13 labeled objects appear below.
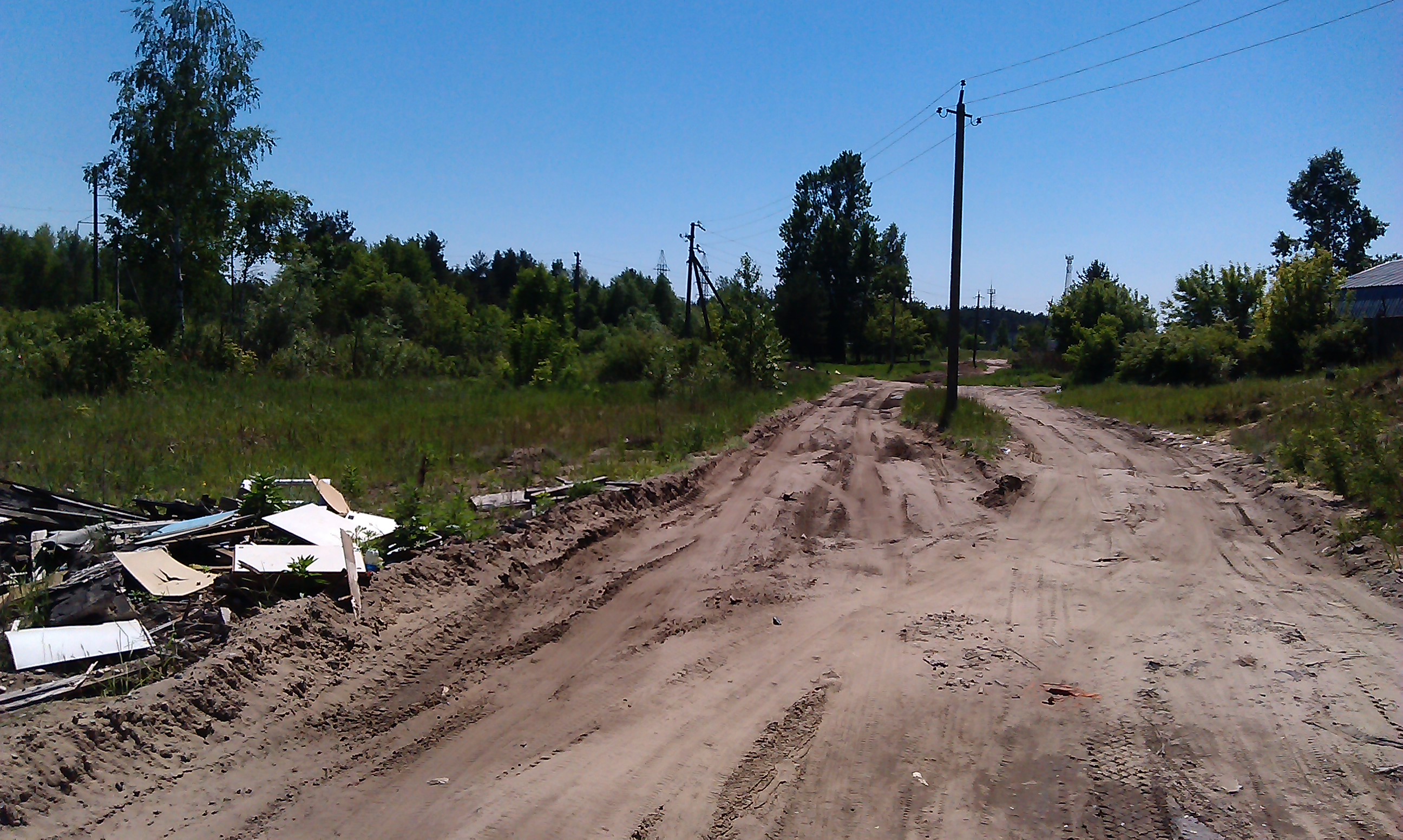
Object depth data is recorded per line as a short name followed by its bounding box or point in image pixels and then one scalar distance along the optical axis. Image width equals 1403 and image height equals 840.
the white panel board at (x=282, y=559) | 7.23
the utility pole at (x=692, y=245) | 42.12
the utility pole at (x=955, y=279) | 23.22
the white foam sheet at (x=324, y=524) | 8.24
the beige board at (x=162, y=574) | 6.76
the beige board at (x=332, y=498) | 9.70
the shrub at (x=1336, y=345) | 30.70
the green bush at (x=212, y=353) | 31.50
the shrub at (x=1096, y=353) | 42.41
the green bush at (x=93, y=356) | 23.89
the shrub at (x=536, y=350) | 37.88
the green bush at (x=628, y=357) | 38.00
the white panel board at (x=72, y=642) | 5.60
